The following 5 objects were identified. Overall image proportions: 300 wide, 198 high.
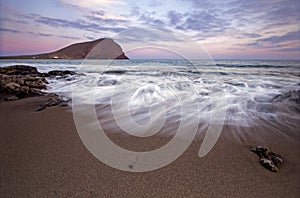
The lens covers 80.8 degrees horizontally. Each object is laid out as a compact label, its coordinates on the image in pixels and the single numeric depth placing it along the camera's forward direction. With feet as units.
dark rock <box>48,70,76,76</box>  41.42
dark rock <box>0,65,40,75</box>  39.88
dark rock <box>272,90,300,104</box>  14.43
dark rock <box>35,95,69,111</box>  12.61
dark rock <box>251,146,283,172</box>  5.88
